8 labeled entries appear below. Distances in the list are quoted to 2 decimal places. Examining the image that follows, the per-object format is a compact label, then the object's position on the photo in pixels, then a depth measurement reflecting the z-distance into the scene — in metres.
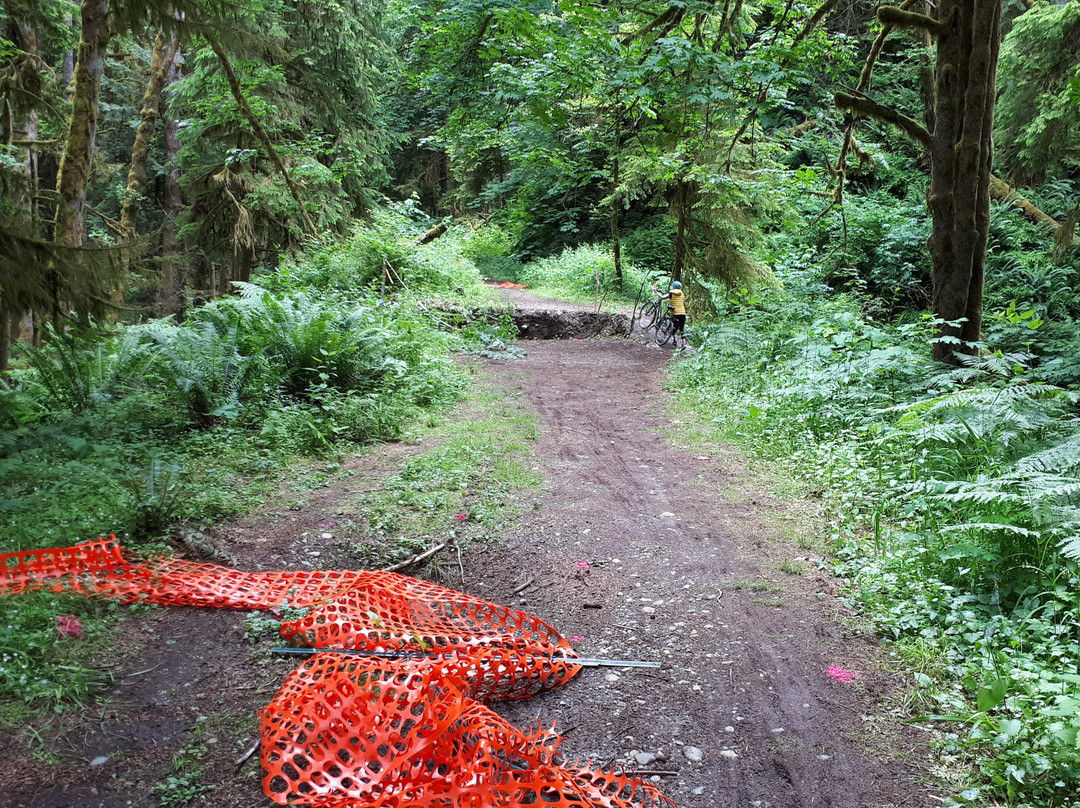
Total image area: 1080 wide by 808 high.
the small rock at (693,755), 2.86
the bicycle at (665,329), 14.77
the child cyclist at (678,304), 14.08
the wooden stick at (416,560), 4.55
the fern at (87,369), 6.80
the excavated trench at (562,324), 17.42
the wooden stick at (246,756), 2.70
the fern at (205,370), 6.74
